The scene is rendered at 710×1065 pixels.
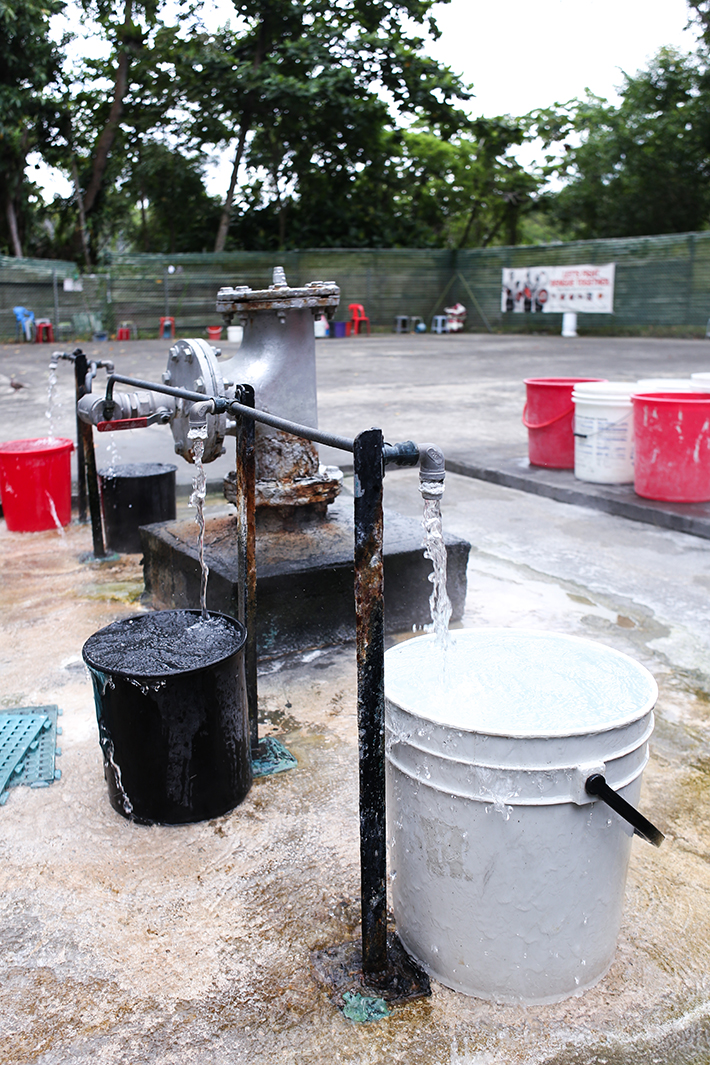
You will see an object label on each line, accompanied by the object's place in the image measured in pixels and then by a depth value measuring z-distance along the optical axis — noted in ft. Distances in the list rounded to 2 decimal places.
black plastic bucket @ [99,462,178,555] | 15.89
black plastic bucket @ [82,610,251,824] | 7.50
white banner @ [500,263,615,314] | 70.59
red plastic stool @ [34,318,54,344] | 67.62
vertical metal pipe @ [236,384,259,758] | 8.20
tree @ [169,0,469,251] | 77.82
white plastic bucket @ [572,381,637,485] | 18.95
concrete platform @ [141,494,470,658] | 11.61
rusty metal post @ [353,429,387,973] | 5.46
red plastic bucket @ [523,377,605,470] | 21.06
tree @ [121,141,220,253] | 84.64
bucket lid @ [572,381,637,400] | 18.88
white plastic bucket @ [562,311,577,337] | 72.33
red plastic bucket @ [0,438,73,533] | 16.75
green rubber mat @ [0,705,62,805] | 8.65
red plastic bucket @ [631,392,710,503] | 16.94
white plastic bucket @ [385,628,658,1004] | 5.31
